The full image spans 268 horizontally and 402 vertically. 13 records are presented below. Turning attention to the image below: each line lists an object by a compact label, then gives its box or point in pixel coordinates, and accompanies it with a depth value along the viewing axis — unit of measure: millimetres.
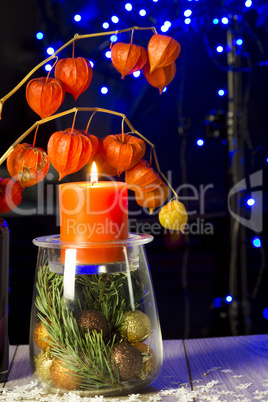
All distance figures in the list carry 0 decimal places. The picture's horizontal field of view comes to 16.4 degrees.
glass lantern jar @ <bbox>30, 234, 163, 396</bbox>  912
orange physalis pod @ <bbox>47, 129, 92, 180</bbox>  932
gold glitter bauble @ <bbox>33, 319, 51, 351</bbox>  936
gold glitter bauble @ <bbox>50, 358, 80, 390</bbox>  915
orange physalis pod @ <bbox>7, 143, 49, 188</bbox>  958
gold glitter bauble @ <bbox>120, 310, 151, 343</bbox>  930
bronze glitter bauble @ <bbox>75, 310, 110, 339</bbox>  915
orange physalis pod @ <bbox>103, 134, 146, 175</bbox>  962
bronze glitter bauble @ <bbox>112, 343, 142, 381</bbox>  907
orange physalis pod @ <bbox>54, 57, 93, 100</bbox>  969
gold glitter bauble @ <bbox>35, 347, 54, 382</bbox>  932
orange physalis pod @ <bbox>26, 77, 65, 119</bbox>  952
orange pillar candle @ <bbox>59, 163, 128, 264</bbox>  933
